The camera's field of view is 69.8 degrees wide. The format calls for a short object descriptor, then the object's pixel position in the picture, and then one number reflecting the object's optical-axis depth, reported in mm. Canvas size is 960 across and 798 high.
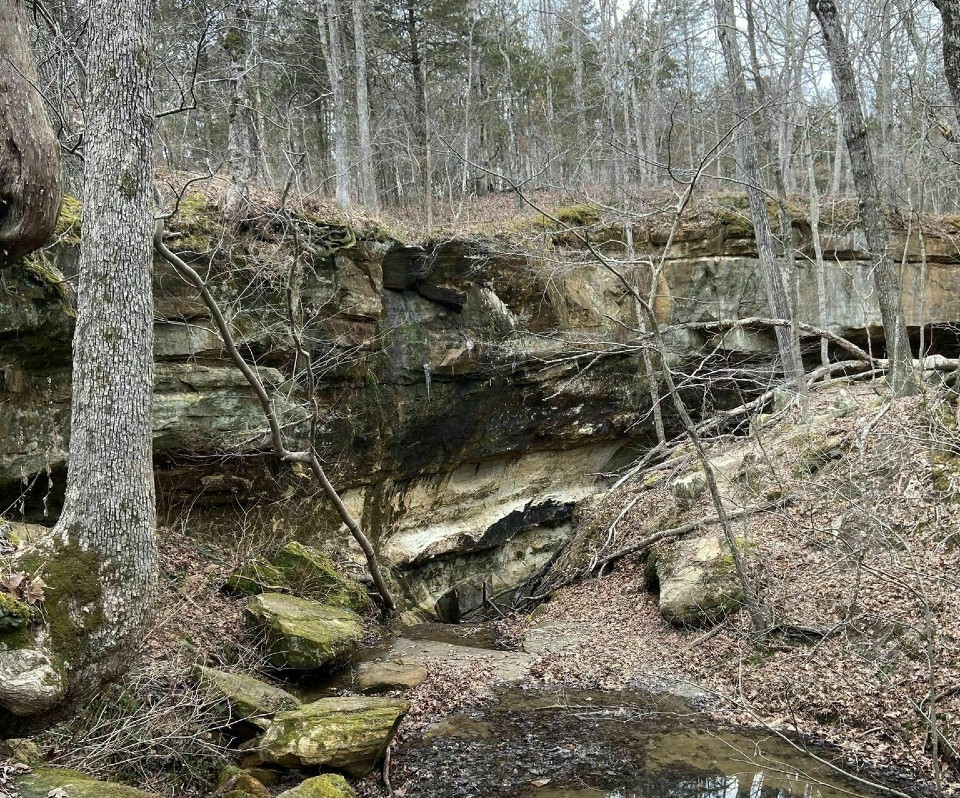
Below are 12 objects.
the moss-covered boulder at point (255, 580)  9508
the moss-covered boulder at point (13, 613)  4965
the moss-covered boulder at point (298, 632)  7973
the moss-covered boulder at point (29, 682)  4836
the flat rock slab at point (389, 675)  7984
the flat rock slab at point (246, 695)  6484
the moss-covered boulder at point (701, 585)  8773
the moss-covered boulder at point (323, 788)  4973
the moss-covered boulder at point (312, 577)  10062
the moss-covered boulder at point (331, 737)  5852
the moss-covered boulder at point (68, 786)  4250
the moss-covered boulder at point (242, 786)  5301
